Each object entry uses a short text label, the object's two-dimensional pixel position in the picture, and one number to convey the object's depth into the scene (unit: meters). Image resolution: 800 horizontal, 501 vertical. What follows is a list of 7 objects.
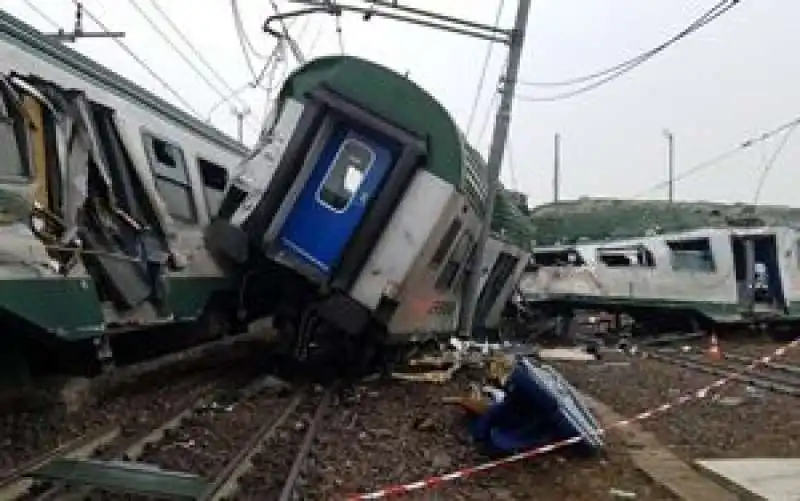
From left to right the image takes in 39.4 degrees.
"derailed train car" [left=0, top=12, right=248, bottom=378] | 7.32
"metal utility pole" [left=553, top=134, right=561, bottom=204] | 73.88
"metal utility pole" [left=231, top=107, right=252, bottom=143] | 42.44
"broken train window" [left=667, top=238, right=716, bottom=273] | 25.16
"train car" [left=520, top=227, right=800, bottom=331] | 24.95
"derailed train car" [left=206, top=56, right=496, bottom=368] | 11.88
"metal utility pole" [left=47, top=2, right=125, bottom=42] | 24.08
